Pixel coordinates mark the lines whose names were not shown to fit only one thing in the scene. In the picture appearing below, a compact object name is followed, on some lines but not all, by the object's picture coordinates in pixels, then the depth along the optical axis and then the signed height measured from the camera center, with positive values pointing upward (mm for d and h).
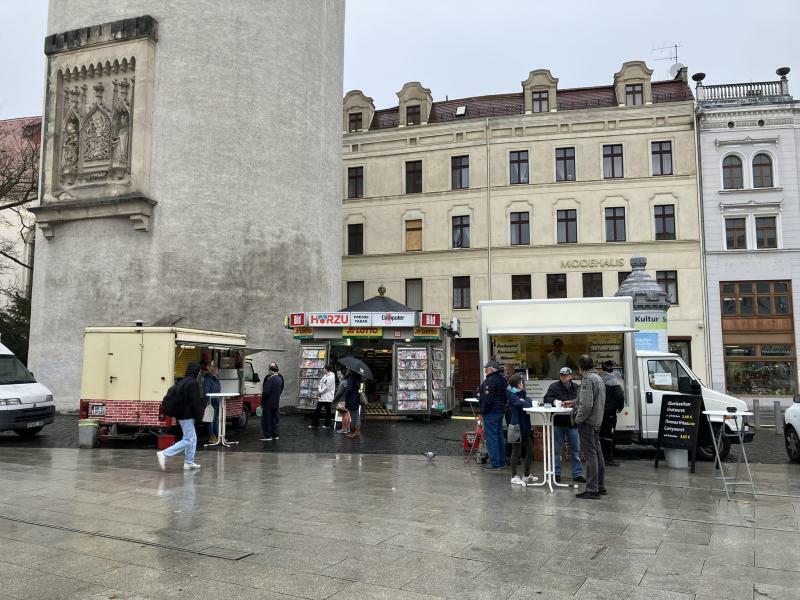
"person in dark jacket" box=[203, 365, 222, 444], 14891 -548
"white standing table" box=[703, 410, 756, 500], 9219 -929
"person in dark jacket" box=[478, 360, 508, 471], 10969 -777
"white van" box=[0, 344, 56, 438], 15305 -885
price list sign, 10930 -993
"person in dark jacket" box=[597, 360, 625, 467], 11648 -779
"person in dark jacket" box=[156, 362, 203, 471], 11430 -836
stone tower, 24641 +6867
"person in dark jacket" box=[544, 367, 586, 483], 10156 -938
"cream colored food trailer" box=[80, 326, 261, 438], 15211 -244
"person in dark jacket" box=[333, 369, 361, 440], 16906 -872
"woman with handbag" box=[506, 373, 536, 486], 10281 -1005
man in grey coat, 8977 -813
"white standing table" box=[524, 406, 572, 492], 9669 -1189
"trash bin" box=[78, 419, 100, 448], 14680 -1551
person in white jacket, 18641 -683
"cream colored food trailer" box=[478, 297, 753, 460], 12758 +329
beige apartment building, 31906 +8011
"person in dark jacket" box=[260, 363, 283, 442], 15430 -946
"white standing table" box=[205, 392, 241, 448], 14852 -1263
